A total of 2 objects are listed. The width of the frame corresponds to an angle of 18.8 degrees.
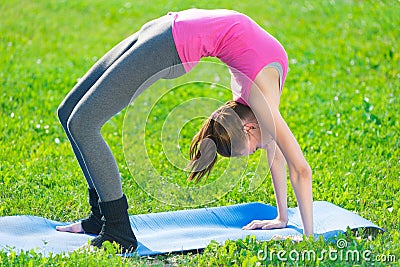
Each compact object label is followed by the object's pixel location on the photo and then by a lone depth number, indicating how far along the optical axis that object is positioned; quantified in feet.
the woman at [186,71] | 19.53
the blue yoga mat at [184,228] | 20.80
